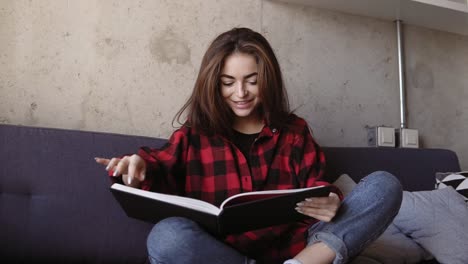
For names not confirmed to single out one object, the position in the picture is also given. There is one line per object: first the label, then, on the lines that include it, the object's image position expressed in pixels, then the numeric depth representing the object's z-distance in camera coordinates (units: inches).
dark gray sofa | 45.1
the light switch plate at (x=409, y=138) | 78.6
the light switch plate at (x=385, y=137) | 76.5
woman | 43.0
